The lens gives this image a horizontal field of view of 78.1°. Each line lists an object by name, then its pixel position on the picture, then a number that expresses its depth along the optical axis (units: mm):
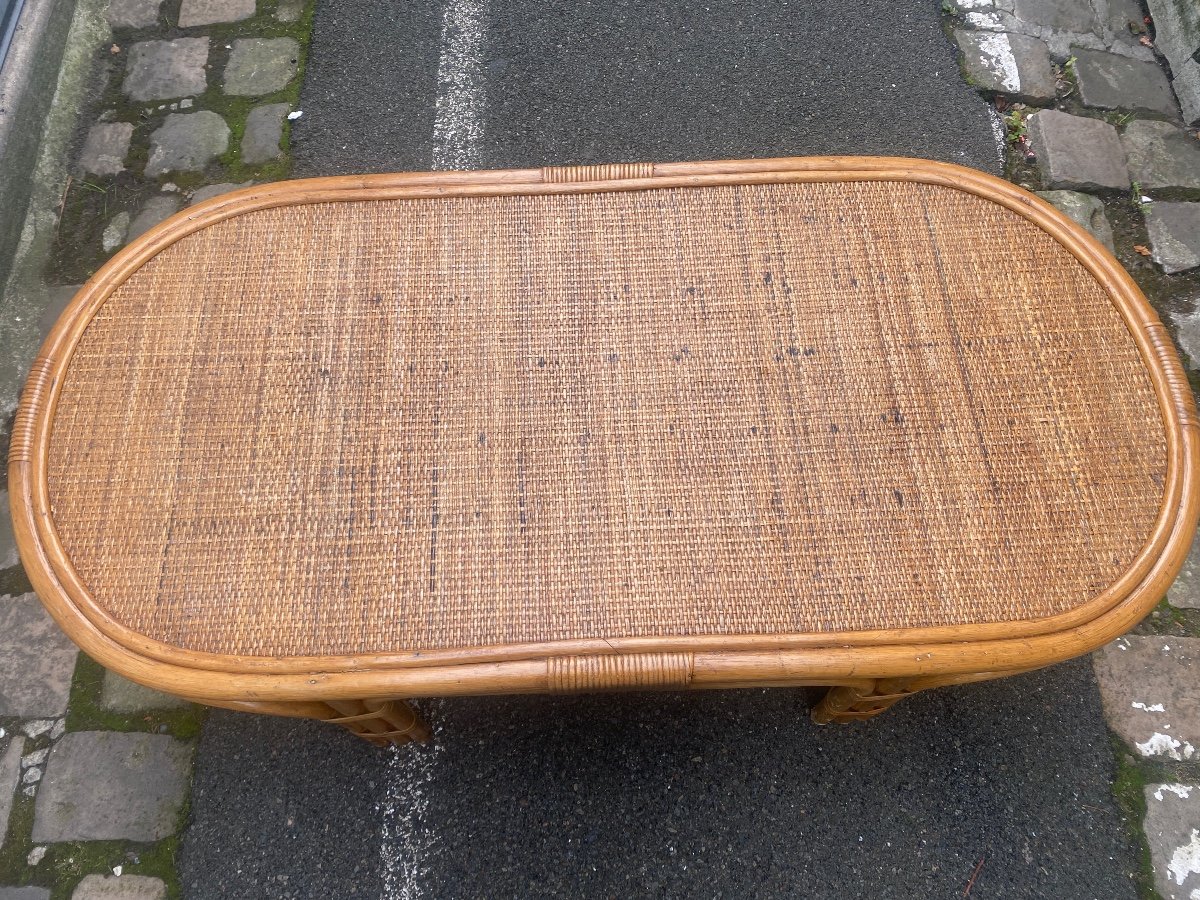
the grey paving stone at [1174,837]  1742
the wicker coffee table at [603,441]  1348
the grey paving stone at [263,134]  2568
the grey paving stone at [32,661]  1956
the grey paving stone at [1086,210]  2496
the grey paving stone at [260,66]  2678
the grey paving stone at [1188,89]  2672
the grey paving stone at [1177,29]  2695
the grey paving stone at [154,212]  2490
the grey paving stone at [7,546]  2078
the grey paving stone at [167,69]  2688
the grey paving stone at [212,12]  2793
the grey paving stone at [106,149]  2590
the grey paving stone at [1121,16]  2844
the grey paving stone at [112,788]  1826
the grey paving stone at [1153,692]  1882
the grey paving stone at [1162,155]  2574
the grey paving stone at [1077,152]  2559
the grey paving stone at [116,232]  2480
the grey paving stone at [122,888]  1766
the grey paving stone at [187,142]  2566
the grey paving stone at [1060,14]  2836
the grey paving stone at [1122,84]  2705
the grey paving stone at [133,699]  1935
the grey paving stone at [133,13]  2803
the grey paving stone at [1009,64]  2711
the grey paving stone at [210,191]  2506
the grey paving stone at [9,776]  1847
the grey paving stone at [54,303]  2383
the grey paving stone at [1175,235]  2447
